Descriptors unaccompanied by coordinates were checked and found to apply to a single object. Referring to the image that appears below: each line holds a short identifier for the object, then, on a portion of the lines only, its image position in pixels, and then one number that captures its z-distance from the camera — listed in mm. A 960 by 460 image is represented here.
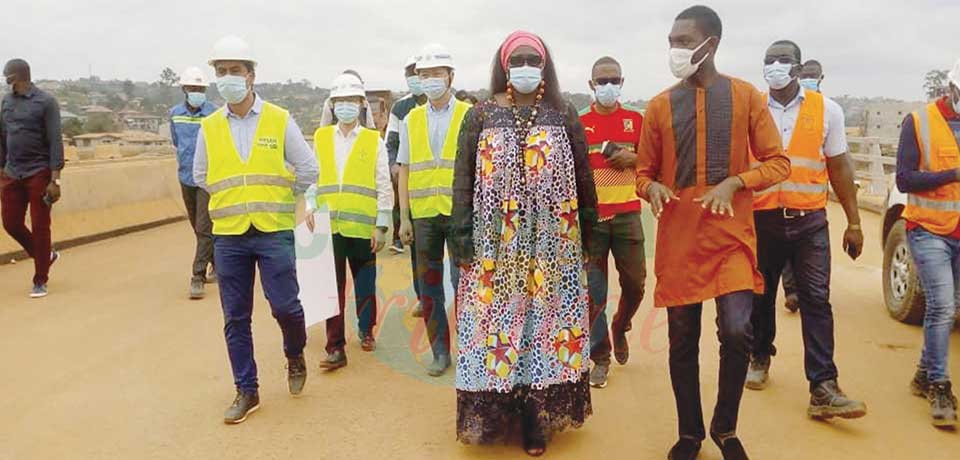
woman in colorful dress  3945
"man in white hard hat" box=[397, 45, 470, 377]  5324
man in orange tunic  3682
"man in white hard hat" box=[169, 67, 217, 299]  7727
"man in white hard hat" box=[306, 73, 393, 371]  5617
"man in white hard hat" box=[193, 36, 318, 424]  4562
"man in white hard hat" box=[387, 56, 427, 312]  7367
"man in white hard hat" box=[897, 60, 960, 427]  4422
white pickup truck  6258
